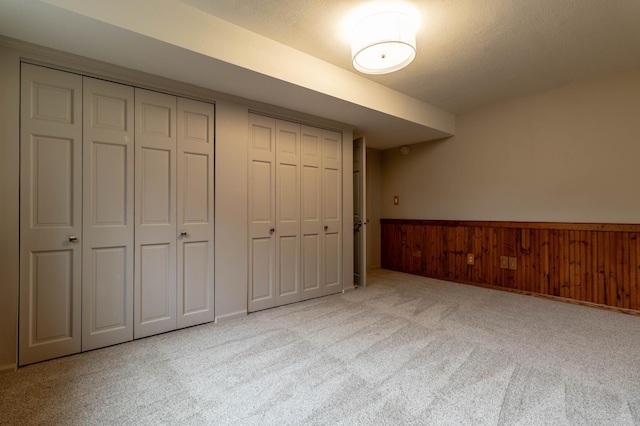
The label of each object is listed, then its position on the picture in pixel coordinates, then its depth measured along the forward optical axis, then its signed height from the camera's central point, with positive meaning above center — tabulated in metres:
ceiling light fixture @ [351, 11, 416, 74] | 1.96 +1.21
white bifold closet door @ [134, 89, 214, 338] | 2.35 +0.01
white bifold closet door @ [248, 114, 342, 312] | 2.98 +0.02
